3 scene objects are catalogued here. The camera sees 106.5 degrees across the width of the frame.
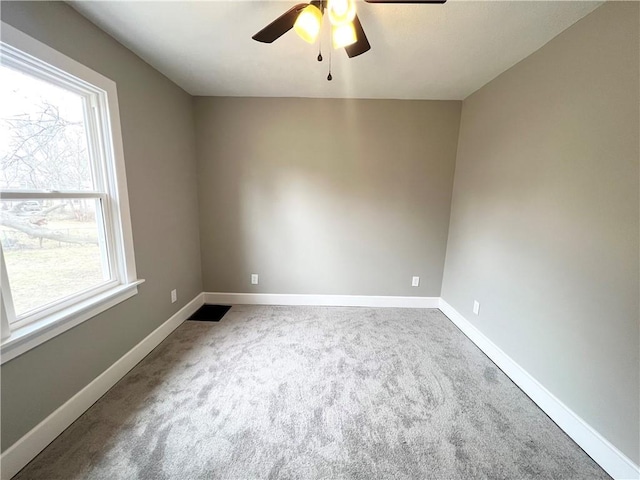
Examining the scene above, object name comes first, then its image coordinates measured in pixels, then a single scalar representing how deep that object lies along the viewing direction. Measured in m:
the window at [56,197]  1.20
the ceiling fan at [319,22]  1.15
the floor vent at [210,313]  2.67
